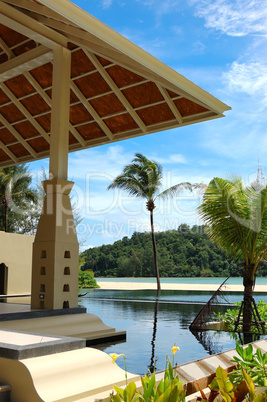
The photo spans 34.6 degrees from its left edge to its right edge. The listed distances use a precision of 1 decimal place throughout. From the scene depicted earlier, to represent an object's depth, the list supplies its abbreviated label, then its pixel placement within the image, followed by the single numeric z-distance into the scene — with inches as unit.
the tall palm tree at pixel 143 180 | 1255.5
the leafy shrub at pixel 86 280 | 1298.0
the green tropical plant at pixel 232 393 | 114.7
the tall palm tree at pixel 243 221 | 366.3
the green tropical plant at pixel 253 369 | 138.1
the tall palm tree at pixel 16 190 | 1385.2
